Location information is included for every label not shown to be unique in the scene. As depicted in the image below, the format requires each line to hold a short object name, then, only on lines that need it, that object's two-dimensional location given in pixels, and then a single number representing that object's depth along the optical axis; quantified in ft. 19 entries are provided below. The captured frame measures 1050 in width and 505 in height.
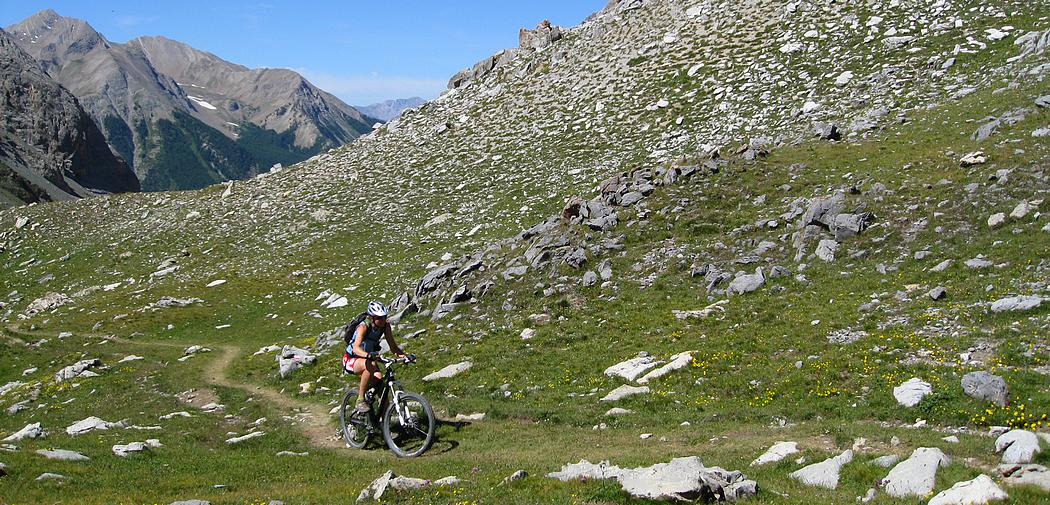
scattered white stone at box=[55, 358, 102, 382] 100.78
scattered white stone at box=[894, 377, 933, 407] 48.83
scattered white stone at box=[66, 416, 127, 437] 65.31
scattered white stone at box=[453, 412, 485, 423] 61.77
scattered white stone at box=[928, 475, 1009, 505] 28.60
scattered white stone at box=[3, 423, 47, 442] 58.13
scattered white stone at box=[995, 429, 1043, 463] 33.53
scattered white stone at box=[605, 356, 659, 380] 66.64
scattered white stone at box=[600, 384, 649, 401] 61.49
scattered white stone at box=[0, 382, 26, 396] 99.57
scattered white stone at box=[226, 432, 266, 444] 60.65
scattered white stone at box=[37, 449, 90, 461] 47.70
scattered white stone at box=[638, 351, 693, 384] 64.54
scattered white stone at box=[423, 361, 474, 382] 77.00
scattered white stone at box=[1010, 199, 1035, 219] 80.07
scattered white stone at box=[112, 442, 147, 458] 51.61
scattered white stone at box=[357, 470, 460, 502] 36.50
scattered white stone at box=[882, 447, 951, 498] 32.01
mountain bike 49.93
